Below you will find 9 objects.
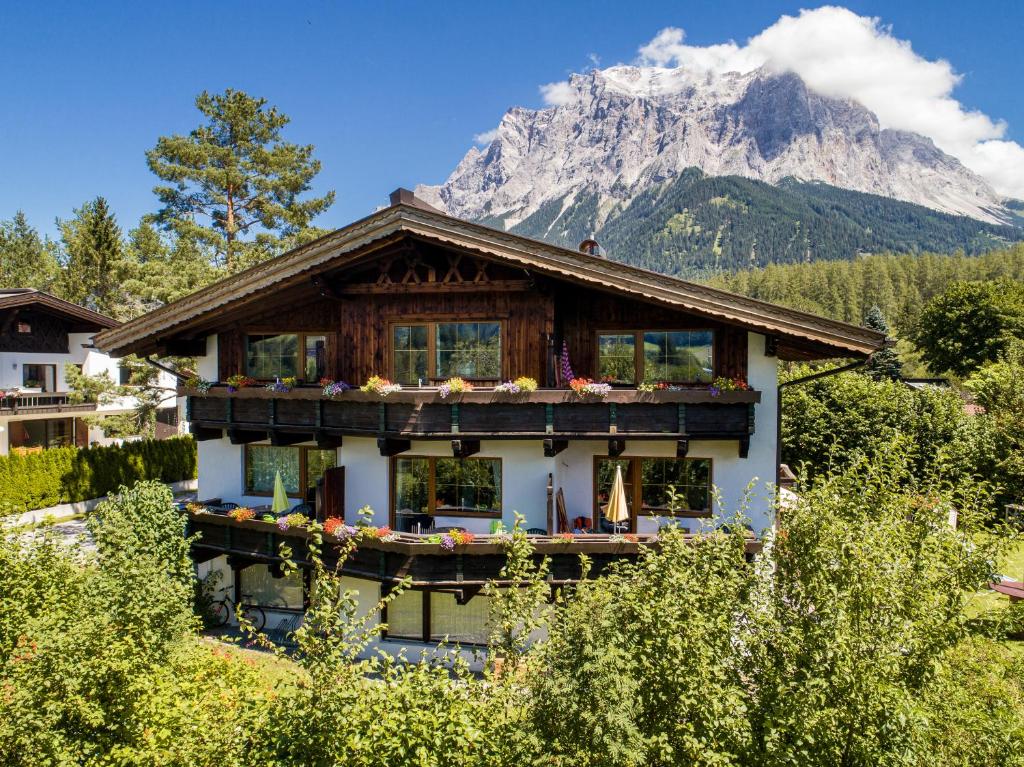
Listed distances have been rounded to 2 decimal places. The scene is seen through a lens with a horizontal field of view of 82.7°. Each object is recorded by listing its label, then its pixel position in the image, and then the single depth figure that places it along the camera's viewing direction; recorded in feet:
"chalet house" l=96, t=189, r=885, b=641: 39.65
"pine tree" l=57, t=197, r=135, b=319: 155.02
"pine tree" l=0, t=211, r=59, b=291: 199.82
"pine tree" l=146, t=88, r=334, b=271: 98.17
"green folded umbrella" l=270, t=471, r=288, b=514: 44.04
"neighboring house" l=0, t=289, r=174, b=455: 99.76
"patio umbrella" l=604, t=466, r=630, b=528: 38.83
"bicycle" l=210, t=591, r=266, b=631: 50.34
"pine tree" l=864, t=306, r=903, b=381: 189.15
